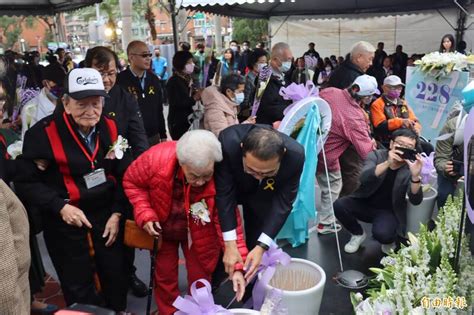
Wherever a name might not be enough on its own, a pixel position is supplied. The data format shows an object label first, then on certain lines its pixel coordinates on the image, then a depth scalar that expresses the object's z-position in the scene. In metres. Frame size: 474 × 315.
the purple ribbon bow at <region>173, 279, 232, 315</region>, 1.68
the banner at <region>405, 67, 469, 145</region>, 4.80
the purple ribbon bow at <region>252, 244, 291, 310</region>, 2.00
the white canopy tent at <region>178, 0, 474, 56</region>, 8.34
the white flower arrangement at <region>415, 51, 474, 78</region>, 4.74
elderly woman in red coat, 1.92
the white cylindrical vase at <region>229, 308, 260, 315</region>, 1.77
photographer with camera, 2.88
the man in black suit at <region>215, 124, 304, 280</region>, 1.83
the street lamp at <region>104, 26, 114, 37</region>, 24.77
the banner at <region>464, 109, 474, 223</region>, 1.17
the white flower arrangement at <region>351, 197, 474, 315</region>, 1.46
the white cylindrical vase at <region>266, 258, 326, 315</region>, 1.96
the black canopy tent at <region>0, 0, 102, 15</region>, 6.47
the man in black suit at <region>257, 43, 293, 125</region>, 3.93
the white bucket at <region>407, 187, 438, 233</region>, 3.36
